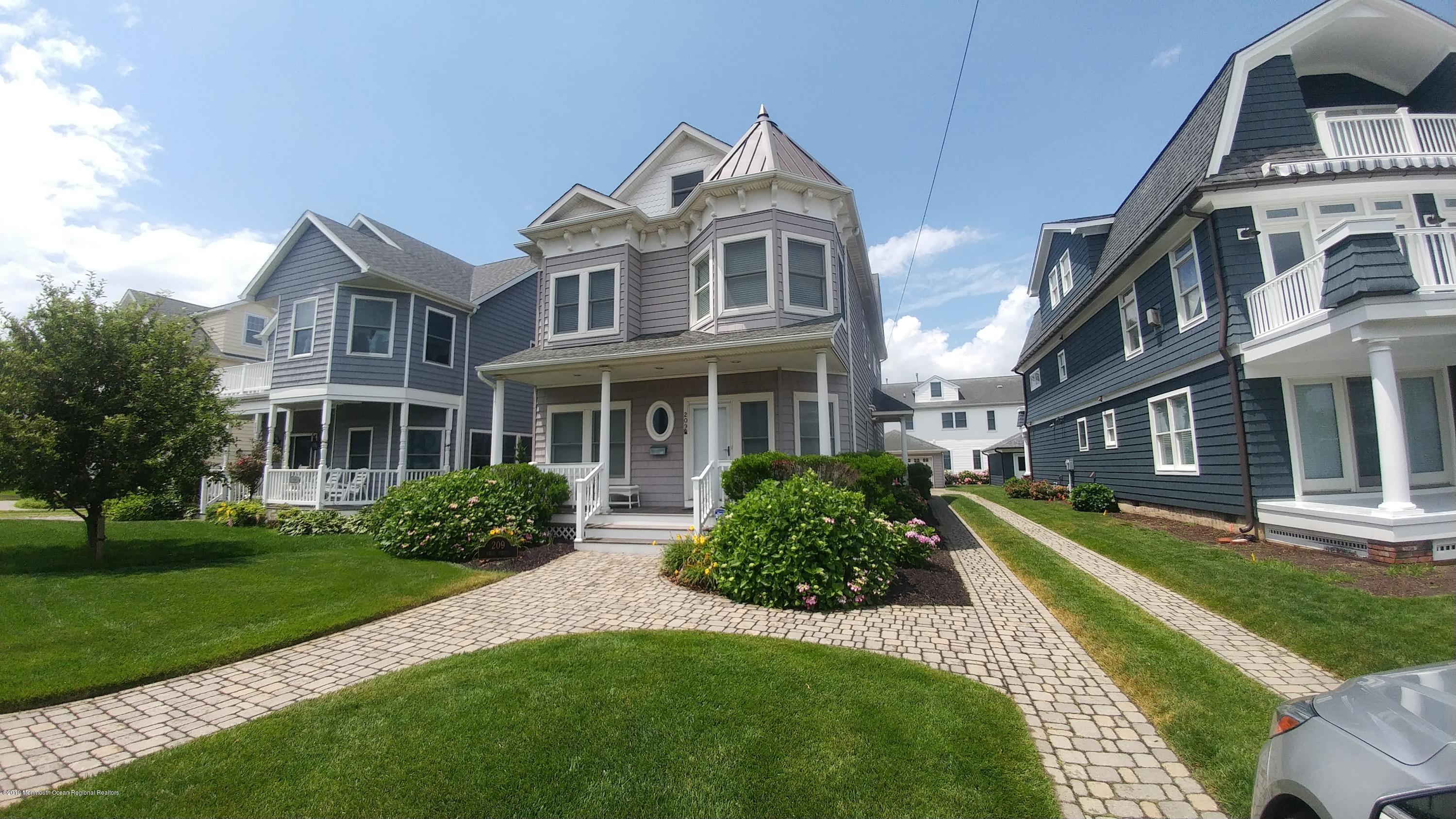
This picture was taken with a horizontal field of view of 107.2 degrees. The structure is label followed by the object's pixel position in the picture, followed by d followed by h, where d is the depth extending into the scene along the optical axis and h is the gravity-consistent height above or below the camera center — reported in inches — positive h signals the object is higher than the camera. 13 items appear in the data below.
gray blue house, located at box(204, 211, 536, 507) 571.5 +112.9
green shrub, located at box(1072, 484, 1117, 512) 541.6 -34.3
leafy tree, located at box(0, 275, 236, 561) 314.7 +39.8
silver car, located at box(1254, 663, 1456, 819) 58.4 -35.1
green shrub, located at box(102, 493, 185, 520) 588.1 -41.2
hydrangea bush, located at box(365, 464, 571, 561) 353.7 -28.3
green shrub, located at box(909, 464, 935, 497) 567.8 -13.3
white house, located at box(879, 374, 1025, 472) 1512.1 +143.7
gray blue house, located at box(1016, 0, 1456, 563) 280.2 +105.9
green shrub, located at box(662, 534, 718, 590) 275.9 -50.3
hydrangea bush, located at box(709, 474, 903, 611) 242.2 -39.5
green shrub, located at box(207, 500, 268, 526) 541.3 -44.1
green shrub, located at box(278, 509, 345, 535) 491.2 -49.1
